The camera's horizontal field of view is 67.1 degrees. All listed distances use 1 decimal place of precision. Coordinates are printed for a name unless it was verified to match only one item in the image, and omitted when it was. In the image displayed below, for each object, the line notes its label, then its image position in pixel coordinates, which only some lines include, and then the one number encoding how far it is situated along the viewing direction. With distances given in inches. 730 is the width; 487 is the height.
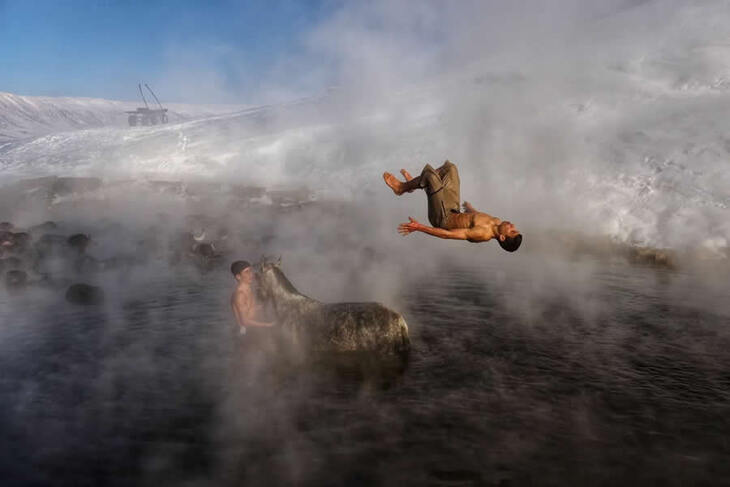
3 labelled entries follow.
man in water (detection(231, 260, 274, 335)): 582.6
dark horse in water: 564.4
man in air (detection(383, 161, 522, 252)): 435.2
